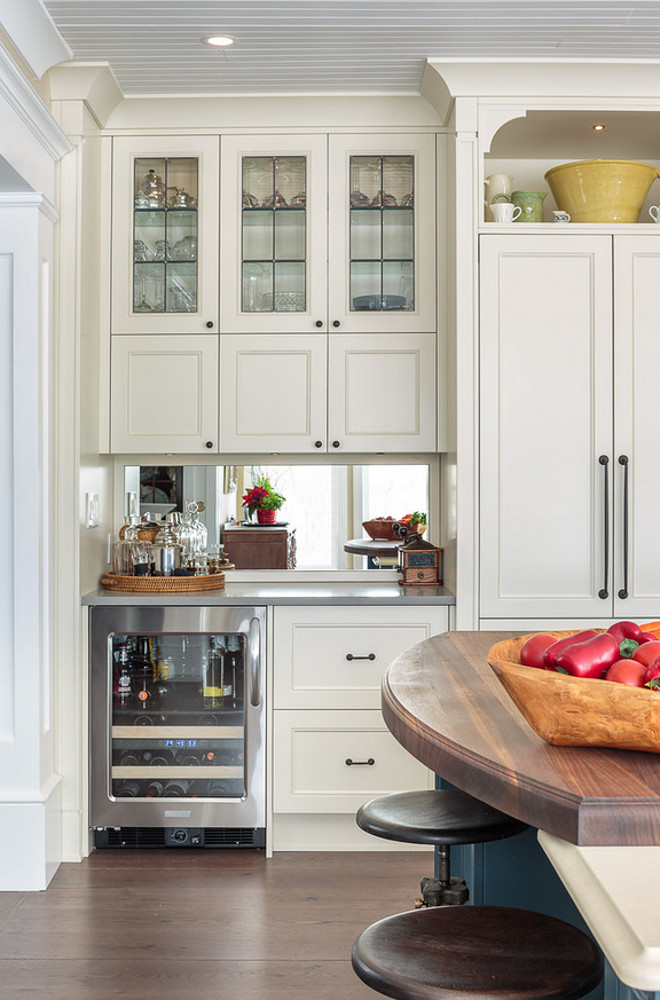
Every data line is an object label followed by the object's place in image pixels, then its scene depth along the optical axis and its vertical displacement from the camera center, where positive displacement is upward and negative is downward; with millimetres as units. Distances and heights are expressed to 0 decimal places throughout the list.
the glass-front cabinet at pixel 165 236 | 3744 +1031
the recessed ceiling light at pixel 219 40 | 3150 +1519
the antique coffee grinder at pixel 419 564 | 3740 -259
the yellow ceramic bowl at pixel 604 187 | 3463 +1137
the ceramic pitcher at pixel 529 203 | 3561 +1102
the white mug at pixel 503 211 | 3477 +1048
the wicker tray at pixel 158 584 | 3523 -319
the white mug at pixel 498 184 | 3572 +1177
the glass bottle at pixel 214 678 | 3471 -657
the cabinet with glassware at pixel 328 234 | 3729 +1033
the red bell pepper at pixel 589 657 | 1344 -226
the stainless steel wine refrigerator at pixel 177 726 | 3404 -824
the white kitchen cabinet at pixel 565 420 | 3404 +280
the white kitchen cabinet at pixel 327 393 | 3729 +411
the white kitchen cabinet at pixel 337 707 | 3416 -750
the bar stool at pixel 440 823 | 1652 -578
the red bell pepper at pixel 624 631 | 1528 -214
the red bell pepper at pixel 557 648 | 1411 -225
